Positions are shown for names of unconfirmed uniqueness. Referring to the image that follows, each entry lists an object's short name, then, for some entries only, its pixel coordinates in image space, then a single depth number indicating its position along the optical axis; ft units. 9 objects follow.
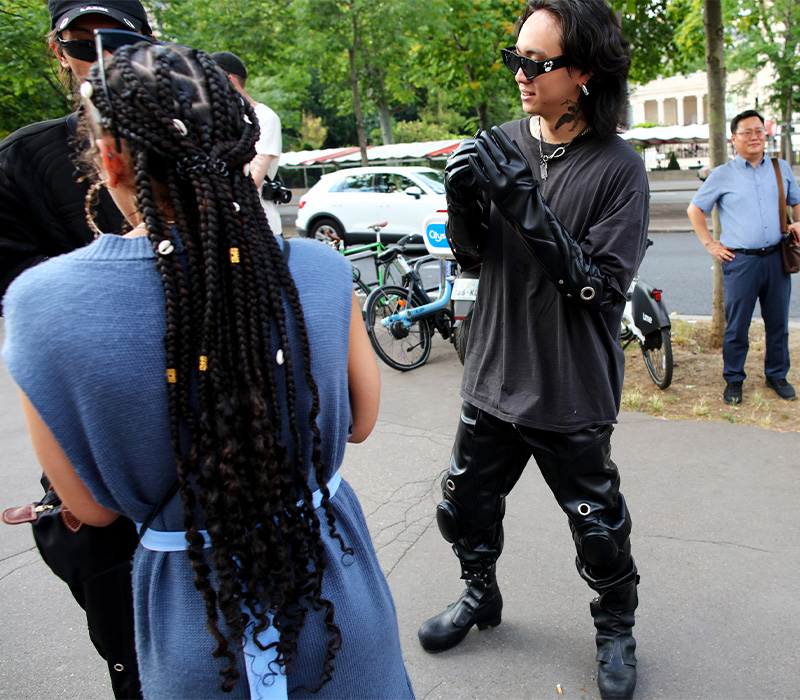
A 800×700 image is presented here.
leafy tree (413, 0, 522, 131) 43.37
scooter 16.72
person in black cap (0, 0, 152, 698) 6.34
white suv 45.14
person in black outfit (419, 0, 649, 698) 6.71
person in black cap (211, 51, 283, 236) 15.45
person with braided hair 3.56
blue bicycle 20.11
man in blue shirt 15.97
